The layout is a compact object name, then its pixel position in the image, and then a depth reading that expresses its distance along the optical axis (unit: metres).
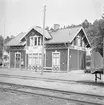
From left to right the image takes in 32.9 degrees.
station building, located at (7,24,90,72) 24.58
